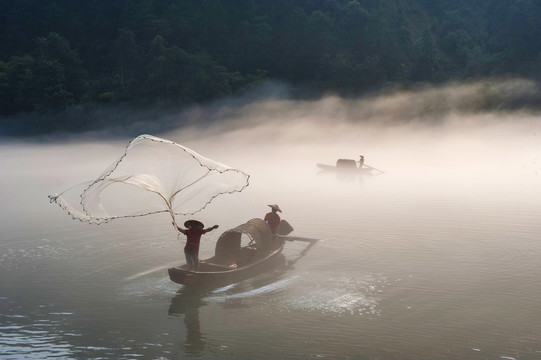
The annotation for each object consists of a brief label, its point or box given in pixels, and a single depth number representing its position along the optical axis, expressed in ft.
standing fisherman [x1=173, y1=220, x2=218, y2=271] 55.98
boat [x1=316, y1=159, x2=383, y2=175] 168.96
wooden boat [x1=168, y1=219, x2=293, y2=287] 54.29
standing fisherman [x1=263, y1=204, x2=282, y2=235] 70.90
